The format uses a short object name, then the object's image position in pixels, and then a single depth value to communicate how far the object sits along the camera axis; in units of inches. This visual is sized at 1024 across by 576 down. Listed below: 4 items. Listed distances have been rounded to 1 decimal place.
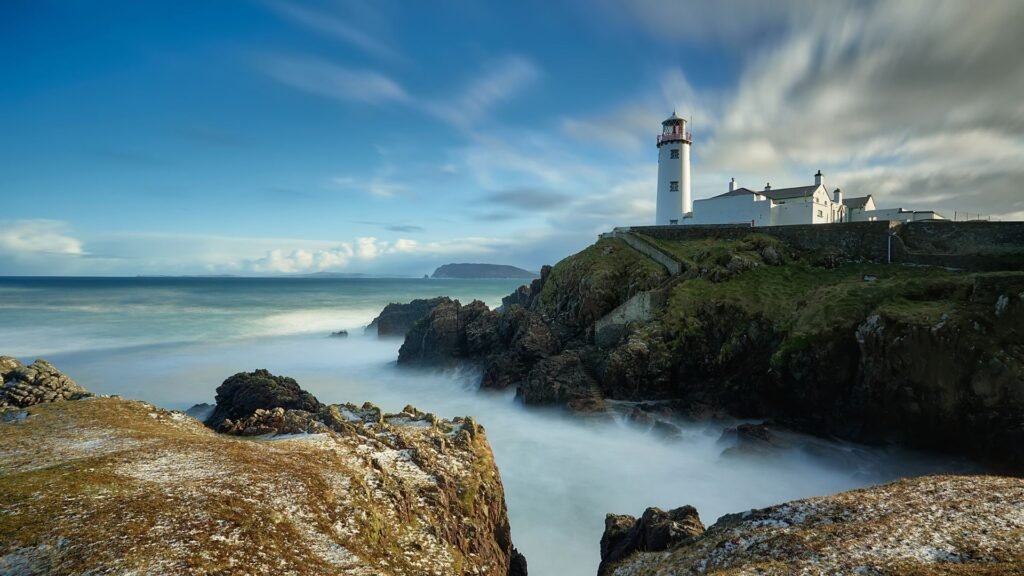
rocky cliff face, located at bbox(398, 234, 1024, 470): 962.1
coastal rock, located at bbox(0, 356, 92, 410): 785.6
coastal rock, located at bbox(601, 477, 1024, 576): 414.3
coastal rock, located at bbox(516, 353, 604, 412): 1337.4
